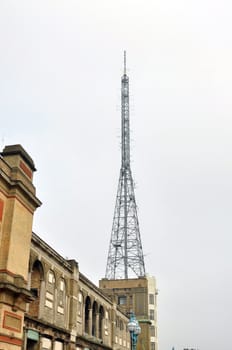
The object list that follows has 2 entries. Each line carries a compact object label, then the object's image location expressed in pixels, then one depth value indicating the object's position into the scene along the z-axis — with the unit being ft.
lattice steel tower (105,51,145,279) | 240.53
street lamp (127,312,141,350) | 144.97
